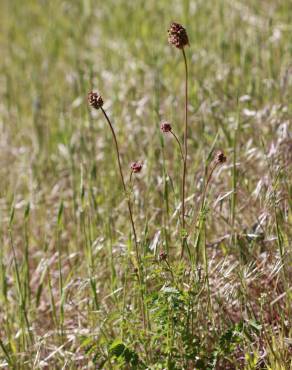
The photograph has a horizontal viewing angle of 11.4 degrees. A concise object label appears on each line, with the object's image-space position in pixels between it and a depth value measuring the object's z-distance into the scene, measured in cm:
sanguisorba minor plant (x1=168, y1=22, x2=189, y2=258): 102
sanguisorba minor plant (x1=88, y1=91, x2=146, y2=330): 104
